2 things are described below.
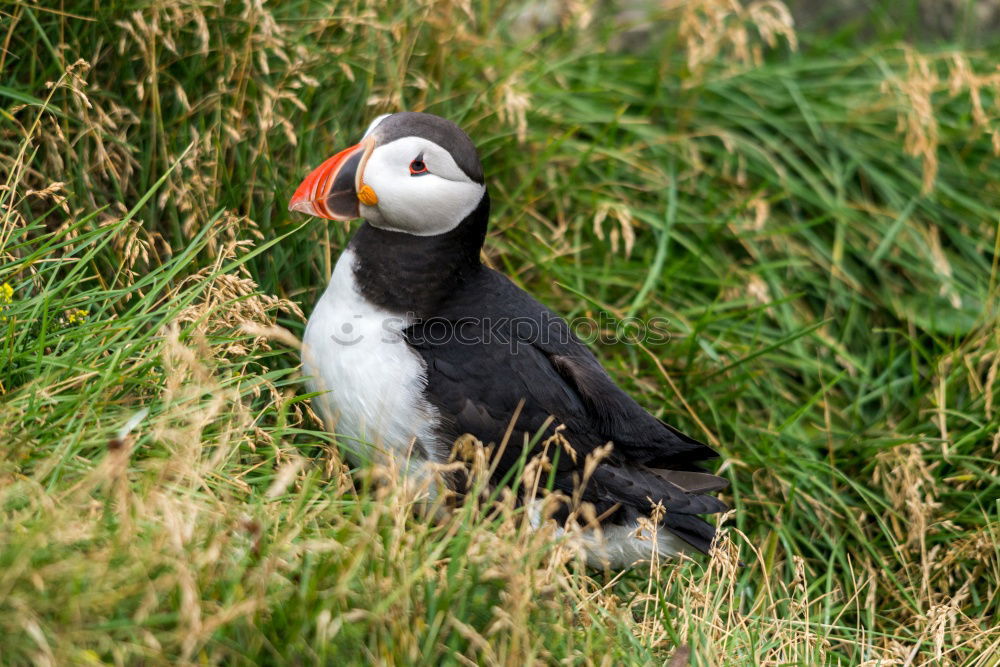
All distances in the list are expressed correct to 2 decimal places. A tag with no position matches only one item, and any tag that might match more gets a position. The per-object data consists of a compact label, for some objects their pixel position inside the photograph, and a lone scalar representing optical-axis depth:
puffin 6.15
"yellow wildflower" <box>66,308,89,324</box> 5.74
